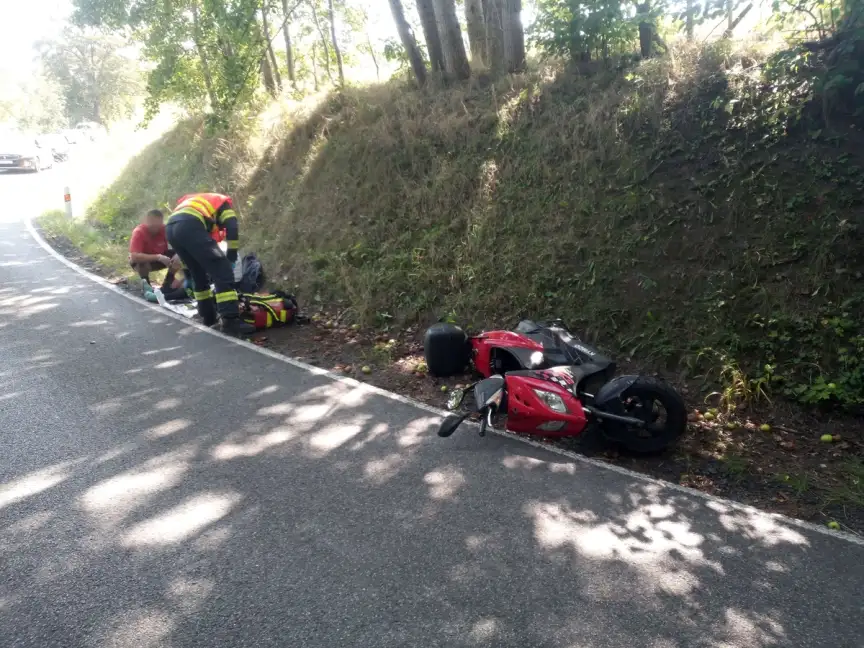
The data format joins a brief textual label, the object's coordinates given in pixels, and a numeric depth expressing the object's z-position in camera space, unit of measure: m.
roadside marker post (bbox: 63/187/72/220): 16.58
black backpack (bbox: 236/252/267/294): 9.66
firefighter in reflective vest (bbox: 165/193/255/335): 7.85
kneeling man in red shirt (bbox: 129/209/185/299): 9.68
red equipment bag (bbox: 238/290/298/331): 8.08
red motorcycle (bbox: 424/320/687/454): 4.87
